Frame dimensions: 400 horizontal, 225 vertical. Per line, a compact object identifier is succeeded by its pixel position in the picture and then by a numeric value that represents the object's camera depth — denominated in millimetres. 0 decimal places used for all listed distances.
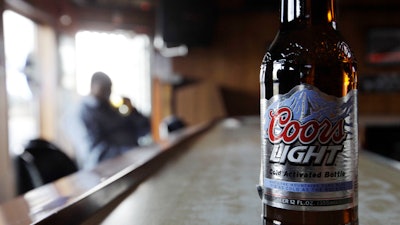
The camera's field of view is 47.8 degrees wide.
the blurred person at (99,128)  2708
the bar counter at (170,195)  647
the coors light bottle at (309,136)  506
